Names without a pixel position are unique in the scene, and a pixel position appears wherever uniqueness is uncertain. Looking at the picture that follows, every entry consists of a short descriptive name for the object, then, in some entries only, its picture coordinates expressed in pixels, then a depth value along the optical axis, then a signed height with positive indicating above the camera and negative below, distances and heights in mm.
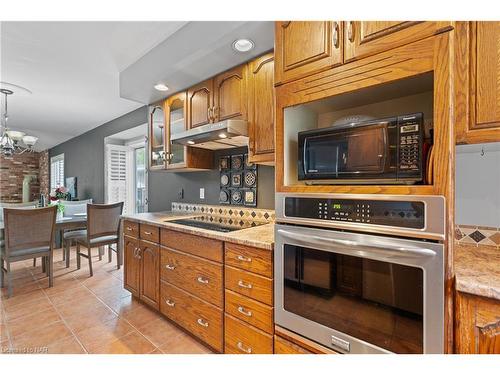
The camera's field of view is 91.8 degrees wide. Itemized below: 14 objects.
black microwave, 950 +151
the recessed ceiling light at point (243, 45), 1585 +954
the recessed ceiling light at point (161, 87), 2239 +946
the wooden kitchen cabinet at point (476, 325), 840 -491
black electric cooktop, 1789 -301
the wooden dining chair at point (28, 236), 2514 -528
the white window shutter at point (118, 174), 4527 +246
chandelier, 3588 +736
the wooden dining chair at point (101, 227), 3086 -531
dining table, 3117 -466
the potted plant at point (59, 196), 4283 -163
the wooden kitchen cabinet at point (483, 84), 932 +401
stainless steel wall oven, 897 -366
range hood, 1721 +399
